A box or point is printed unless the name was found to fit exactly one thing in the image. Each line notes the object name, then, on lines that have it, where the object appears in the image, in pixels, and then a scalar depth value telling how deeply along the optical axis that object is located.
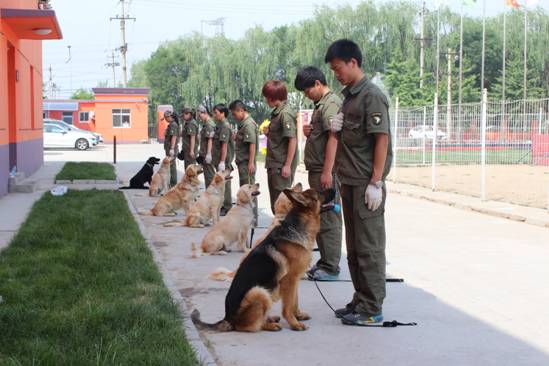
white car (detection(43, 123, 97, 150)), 50.12
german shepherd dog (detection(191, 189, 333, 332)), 5.85
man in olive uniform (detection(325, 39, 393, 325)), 5.97
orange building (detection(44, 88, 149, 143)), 67.44
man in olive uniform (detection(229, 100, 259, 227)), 11.76
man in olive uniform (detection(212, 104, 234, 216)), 13.70
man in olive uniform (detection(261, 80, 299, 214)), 9.01
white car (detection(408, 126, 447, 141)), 25.52
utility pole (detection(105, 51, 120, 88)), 121.56
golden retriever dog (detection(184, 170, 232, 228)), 12.23
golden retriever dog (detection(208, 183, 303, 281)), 7.80
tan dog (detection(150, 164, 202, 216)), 14.04
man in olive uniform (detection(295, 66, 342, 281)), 7.48
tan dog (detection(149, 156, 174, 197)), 17.88
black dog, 19.67
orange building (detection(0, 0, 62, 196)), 16.94
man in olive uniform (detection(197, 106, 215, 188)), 14.62
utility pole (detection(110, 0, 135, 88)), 81.06
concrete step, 17.64
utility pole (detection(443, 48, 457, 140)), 61.78
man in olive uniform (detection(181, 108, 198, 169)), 16.89
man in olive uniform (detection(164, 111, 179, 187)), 18.53
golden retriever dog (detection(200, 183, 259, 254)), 9.80
